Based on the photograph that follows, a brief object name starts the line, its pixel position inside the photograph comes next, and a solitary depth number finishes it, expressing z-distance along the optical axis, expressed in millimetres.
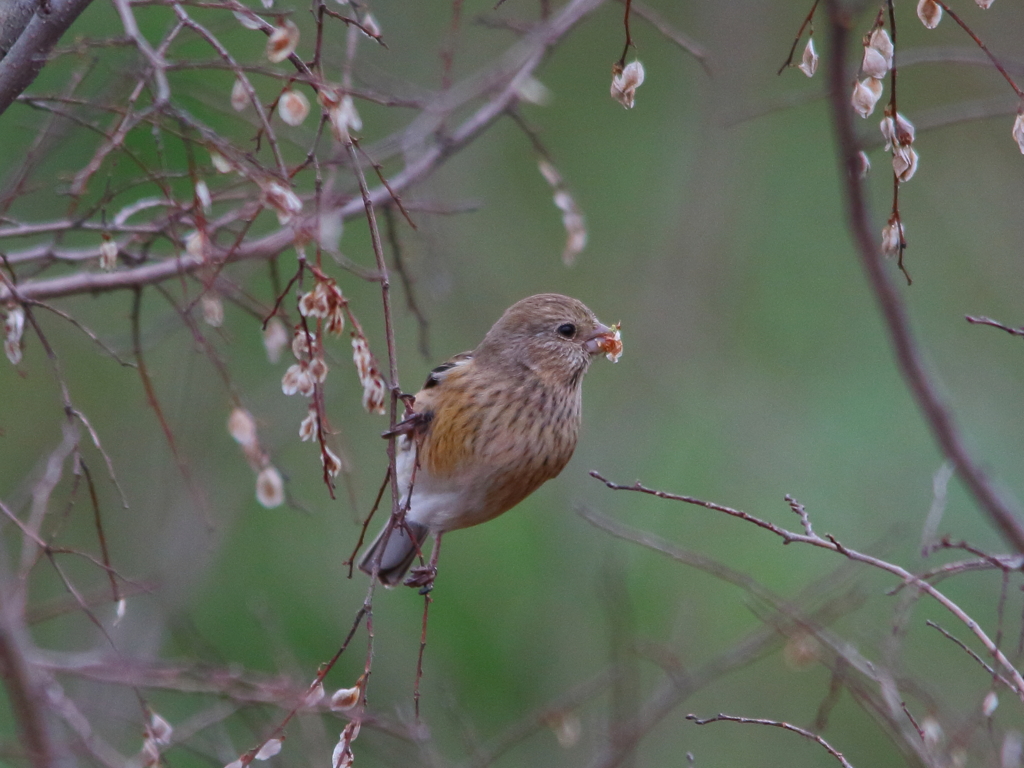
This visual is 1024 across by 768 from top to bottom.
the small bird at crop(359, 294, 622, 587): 8078
